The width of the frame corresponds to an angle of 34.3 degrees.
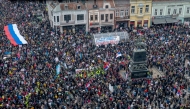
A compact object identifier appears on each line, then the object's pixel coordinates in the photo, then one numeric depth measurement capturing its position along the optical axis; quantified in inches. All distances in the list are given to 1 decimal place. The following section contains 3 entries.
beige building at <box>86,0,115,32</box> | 2140.7
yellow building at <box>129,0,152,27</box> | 2180.1
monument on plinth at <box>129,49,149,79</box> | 1456.9
